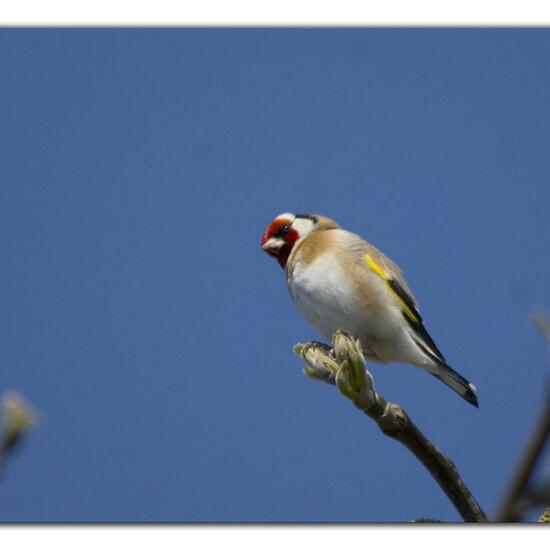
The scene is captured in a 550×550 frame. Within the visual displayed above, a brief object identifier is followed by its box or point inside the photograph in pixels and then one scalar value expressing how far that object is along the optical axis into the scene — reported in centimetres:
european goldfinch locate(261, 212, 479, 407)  571
